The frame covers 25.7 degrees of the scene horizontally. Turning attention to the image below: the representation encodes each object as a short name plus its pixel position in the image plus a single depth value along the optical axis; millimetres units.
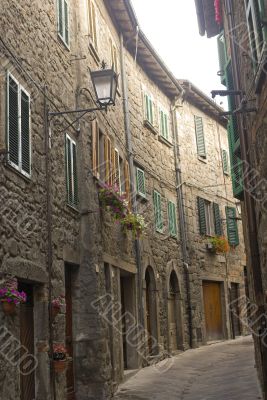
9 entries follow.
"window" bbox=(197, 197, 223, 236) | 19031
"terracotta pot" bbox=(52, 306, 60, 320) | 7594
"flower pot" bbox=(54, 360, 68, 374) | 7527
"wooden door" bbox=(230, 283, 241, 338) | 20219
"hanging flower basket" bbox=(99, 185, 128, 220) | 10336
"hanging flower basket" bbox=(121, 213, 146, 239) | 11742
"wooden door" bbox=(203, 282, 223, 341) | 18700
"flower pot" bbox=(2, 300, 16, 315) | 6059
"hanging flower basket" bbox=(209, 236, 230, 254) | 19328
